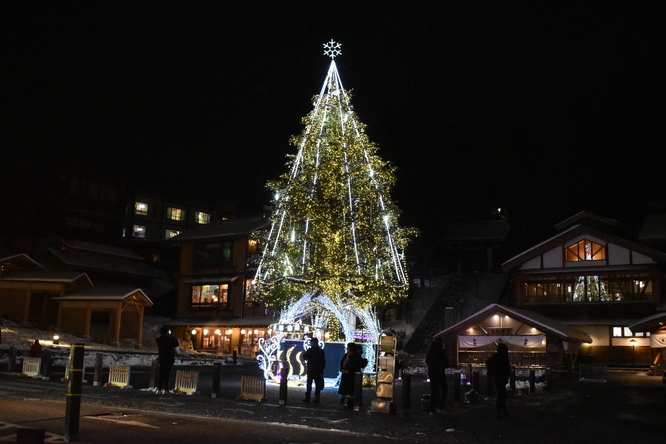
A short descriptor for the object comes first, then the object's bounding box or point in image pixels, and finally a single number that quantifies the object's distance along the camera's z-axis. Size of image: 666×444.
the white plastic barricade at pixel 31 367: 21.31
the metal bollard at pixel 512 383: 19.78
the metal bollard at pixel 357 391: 14.45
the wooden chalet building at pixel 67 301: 43.81
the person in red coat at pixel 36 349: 25.30
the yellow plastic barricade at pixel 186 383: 16.36
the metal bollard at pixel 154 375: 16.83
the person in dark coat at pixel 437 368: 14.16
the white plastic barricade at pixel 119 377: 18.05
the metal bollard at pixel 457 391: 16.23
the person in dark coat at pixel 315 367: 15.56
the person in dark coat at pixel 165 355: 15.71
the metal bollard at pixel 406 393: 13.70
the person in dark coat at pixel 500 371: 13.62
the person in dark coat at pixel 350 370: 14.52
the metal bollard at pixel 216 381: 15.62
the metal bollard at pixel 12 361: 22.61
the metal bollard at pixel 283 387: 14.70
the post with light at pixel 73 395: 8.77
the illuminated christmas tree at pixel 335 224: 23.09
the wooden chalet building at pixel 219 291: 50.41
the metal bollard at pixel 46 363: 21.09
